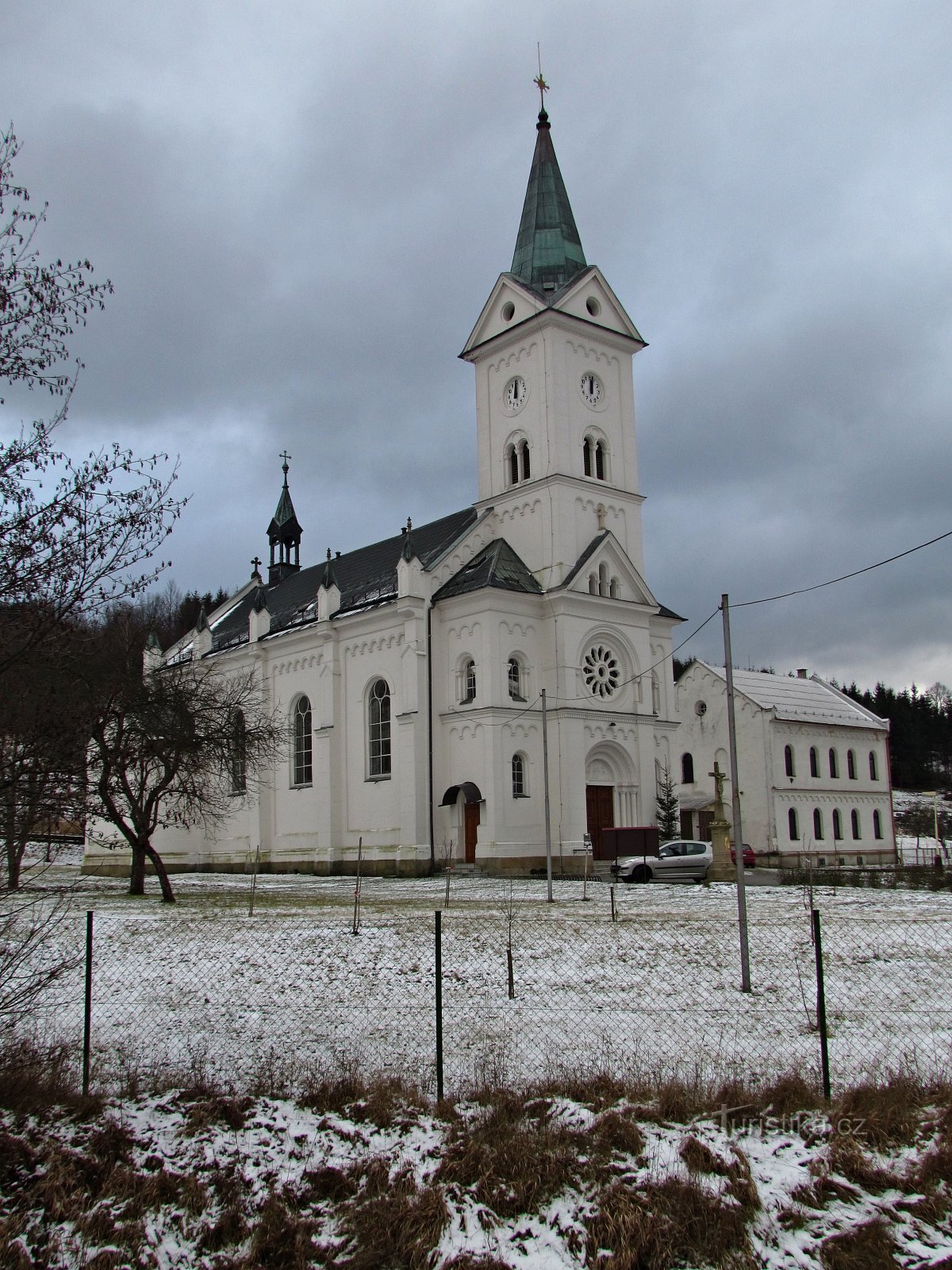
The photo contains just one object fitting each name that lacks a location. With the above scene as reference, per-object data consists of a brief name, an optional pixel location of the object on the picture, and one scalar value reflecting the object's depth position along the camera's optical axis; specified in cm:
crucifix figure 3111
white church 3875
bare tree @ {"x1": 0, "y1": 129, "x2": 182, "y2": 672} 797
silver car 3225
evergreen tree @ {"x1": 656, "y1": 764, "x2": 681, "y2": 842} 4153
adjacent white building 5234
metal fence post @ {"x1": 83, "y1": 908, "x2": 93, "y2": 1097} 1019
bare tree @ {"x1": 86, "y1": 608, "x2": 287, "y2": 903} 1532
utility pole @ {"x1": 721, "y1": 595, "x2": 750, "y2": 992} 1363
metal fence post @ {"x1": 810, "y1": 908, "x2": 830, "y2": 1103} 966
